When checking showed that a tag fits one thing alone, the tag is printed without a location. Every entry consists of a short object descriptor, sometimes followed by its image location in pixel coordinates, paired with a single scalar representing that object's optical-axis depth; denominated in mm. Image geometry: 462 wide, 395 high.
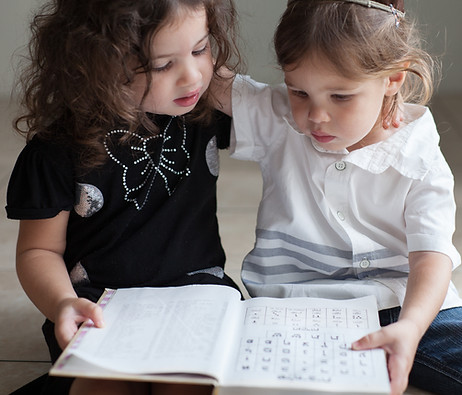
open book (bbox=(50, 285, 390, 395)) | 801
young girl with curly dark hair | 975
